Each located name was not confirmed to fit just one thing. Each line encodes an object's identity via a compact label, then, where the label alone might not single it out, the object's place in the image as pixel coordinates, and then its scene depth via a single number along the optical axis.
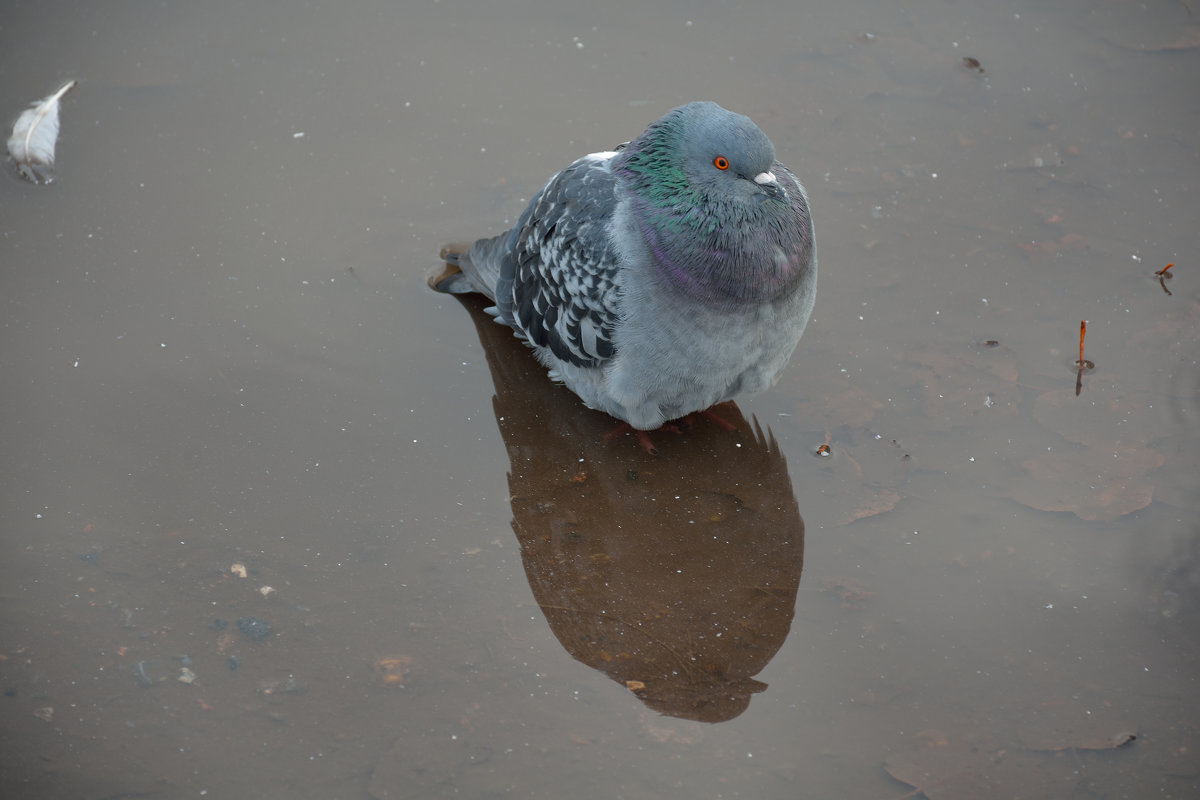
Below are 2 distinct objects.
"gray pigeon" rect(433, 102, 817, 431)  7.62
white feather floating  10.65
